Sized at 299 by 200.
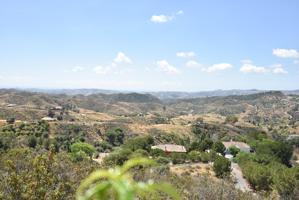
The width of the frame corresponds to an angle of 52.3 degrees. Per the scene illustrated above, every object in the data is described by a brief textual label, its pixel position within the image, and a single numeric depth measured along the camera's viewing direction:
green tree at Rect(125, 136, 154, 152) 56.71
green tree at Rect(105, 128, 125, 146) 76.73
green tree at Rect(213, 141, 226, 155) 61.88
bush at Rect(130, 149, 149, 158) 49.78
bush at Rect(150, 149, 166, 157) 54.02
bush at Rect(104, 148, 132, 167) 42.18
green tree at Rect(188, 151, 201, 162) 52.78
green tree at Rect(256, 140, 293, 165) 59.40
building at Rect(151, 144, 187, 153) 61.98
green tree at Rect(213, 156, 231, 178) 42.38
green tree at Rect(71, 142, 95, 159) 53.41
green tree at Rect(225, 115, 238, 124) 113.74
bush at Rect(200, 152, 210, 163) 52.02
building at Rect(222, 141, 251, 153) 67.26
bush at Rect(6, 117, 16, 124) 74.19
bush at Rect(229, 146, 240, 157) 62.61
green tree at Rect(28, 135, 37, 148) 57.24
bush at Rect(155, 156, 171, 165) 48.23
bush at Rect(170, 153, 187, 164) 51.36
